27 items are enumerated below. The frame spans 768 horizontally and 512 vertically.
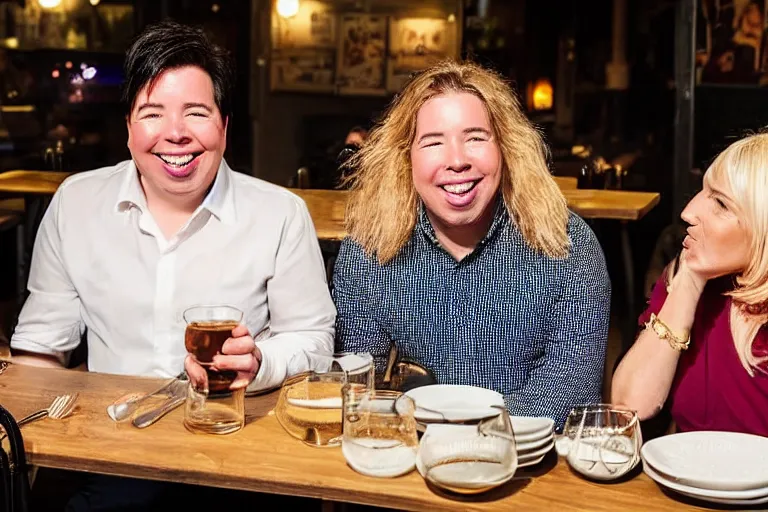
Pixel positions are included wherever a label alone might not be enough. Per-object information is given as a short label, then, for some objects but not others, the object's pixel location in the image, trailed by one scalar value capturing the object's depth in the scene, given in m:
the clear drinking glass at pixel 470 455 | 1.40
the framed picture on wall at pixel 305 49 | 5.62
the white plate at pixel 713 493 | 1.38
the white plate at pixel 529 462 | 1.49
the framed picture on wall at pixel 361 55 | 5.64
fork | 1.69
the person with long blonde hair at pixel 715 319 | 1.78
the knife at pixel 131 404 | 1.70
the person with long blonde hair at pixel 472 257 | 2.02
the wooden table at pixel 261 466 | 1.42
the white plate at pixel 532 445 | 1.48
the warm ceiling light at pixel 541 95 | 5.56
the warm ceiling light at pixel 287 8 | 5.66
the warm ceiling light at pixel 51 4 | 5.37
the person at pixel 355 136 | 4.66
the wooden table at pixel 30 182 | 4.12
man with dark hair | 2.12
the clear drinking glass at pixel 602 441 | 1.46
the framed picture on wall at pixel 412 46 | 5.64
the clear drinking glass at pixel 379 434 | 1.47
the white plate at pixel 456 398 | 1.64
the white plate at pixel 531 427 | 1.50
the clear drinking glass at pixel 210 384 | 1.65
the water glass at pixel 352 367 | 1.61
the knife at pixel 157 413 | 1.68
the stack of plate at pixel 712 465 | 1.39
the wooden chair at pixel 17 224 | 4.14
